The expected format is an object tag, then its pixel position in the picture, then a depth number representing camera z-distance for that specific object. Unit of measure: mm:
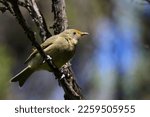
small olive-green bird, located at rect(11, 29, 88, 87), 6684
